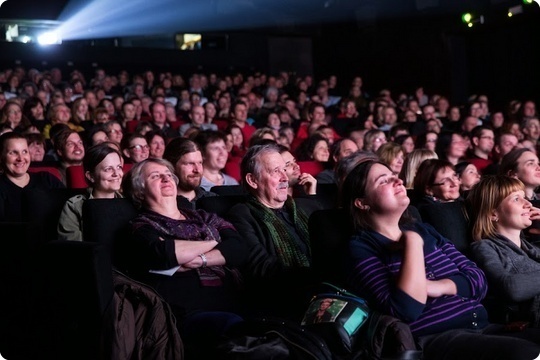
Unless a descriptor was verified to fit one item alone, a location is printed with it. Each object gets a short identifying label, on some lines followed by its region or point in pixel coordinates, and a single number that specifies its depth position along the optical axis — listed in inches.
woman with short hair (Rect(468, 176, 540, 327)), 112.0
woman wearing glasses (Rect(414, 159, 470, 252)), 124.6
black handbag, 93.3
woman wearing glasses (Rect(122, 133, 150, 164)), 183.8
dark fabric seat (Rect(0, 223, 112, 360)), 101.5
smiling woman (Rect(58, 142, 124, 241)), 142.8
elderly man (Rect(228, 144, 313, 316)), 115.6
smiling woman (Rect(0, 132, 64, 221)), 159.0
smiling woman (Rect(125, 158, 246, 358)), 109.3
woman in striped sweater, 97.3
